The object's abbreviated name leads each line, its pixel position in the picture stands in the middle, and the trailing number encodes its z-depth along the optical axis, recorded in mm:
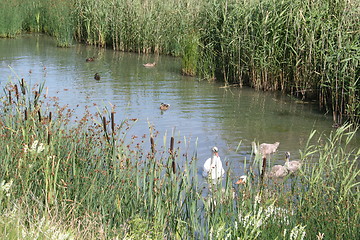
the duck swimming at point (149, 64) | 16906
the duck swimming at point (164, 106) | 11719
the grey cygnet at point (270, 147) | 8867
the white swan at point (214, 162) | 7827
